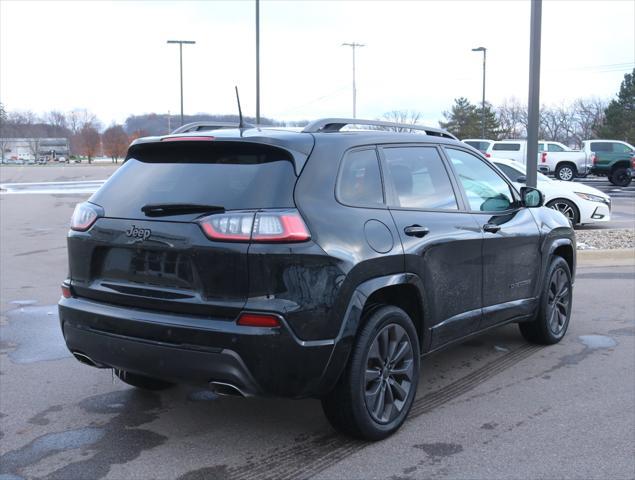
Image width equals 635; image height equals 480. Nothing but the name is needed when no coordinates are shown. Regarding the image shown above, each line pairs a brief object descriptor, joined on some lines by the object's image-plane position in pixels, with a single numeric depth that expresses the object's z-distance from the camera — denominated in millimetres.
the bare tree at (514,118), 82750
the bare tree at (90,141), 108438
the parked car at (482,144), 31912
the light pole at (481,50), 42125
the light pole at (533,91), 10484
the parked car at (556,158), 30875
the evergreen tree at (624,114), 55062
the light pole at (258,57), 22797
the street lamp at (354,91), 48650
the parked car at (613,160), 30109
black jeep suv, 3416
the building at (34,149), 114312
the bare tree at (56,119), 129375
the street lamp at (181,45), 33100
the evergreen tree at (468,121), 70562
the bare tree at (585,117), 79425
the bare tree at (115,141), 94812
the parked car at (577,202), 14258
